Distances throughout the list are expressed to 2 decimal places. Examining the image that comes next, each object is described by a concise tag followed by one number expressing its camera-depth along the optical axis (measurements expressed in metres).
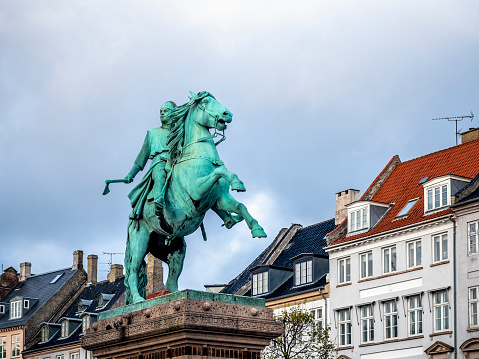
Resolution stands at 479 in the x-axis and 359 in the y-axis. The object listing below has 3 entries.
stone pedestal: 15.24
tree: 50.59
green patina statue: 16.28
